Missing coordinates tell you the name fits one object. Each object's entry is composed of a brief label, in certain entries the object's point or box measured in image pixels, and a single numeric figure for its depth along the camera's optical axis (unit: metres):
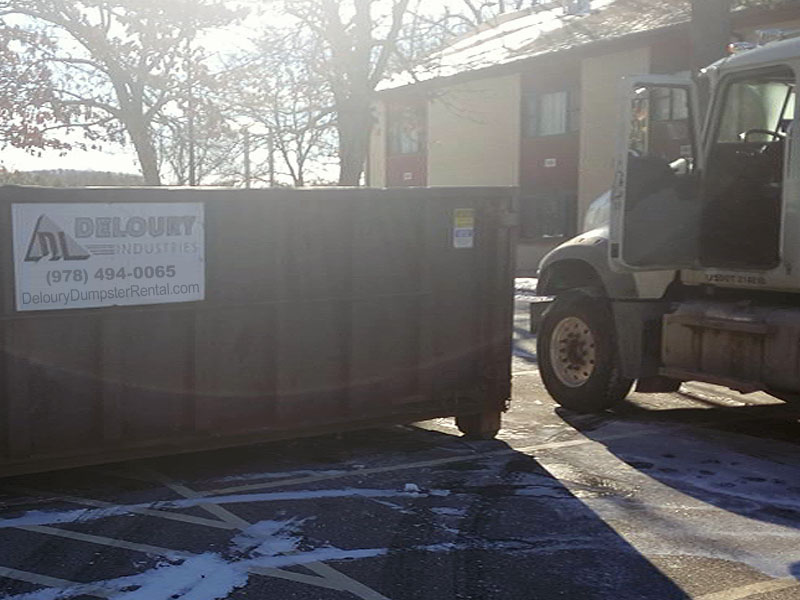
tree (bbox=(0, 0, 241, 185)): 17.72
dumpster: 6.09
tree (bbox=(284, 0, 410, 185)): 21.92
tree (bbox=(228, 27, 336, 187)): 21.95
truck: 7.59
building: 25.89
